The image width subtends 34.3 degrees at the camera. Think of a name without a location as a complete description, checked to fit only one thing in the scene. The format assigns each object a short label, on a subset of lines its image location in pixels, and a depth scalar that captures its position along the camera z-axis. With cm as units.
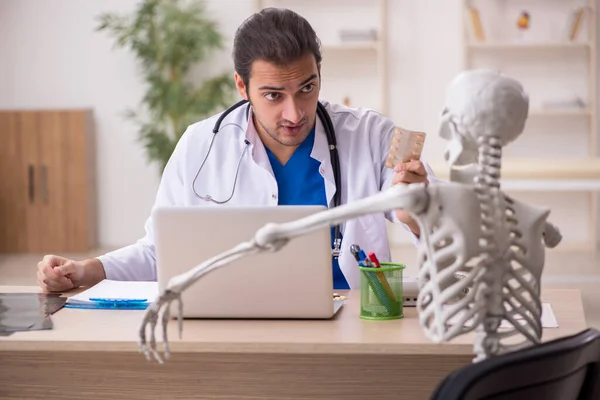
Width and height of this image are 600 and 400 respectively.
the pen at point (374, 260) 194
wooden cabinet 691
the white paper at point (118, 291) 214
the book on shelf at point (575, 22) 659
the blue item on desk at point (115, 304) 207
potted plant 668
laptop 183
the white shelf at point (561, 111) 664
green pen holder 192
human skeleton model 135
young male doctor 241
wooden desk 187
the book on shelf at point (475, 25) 669
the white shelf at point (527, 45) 660
